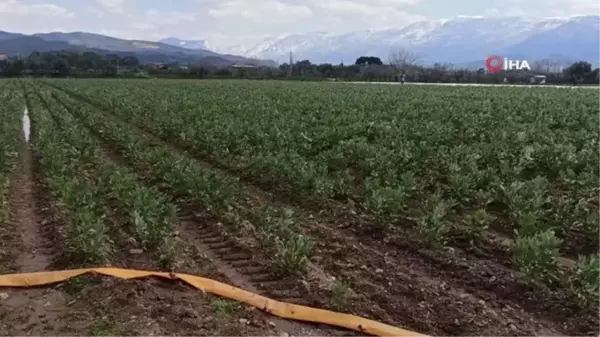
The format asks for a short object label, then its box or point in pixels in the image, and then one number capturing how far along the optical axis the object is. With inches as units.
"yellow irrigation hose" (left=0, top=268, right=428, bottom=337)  176.6
